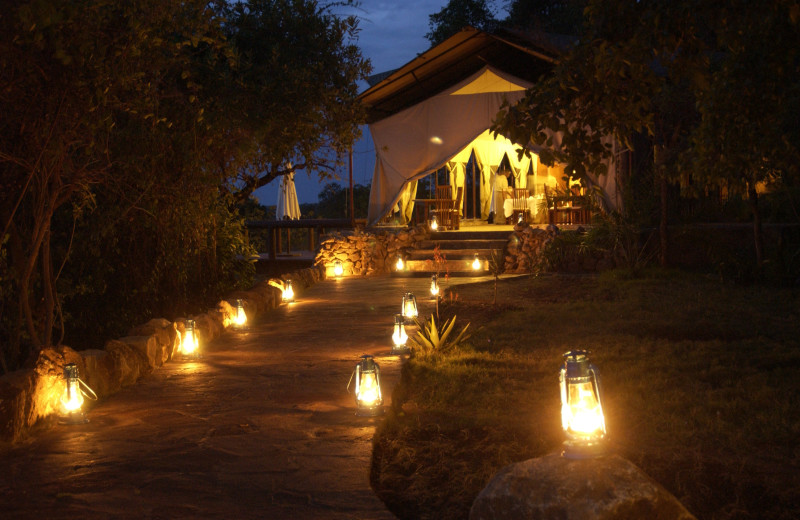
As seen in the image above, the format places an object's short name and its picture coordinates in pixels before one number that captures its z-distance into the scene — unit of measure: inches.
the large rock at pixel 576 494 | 97.9
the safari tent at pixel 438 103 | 604.7
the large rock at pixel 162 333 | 248.4
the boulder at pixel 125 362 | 212.7
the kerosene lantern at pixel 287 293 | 429.4
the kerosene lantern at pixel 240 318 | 329.8
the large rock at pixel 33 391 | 162.4
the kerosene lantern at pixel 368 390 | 183.2
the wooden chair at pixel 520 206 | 655.5
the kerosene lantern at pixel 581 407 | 111.8
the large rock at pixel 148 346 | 233.1
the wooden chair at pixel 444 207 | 652.1
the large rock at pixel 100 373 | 199.5
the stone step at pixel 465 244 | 573.9
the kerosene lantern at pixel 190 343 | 263.6
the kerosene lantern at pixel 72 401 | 178.1
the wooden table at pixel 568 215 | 631.2
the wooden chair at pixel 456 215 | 653.9
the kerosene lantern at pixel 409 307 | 318.7
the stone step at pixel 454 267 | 549.6
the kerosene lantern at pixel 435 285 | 421.2
